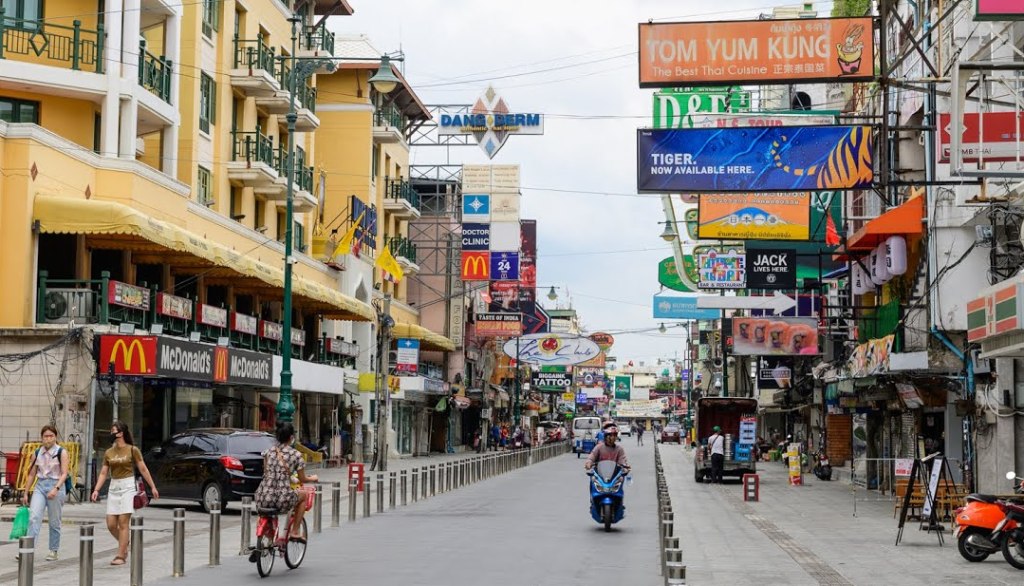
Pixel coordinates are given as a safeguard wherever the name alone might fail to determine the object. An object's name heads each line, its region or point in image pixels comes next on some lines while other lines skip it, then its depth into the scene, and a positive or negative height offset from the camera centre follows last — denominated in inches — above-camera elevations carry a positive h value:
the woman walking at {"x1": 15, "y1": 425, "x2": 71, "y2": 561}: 669.3 -39.5
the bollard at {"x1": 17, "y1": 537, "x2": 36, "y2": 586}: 450.6 -52.6
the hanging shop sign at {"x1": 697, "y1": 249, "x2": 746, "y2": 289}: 1899.6 +188.0
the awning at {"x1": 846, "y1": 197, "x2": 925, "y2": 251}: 1156.5 +159.6
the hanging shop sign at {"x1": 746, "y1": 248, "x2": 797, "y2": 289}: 1595.7 +158.8
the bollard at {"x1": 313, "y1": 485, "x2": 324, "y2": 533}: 848.3 -68.0
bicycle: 594.5 -62.2
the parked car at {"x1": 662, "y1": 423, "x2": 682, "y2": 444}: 4660.4 -102.6
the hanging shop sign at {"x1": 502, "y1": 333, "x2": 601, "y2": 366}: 2532.0 +100.7
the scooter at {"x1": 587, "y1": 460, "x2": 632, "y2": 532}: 895.7 -58.7
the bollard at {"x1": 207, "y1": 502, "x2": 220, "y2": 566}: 654.5 -64.3
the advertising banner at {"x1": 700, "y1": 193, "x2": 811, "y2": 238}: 1398.9 +194.9
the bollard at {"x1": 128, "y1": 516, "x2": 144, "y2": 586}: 547.8 -60.8
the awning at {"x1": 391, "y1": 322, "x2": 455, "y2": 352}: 2578.7 +129.0
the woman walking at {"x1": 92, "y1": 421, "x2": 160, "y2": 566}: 642.8 -38.2
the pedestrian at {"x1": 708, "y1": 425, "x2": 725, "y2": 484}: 1692.9 -58.2
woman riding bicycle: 601.9 -35.5
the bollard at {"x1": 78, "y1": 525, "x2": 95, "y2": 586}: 504.1 -58.5
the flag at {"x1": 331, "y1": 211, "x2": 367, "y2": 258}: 1948.8 +226.7
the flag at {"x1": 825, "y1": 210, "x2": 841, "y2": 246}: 1566.2 +197.0
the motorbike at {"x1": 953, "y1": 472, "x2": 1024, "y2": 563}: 721.6 -64.1
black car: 1019.9 -47.9
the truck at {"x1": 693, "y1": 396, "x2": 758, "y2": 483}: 1882.4 -14.5
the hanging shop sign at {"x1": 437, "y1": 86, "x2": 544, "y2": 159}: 2107.5 +442.0
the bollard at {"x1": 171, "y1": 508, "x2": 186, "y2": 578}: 599.8 -65.1
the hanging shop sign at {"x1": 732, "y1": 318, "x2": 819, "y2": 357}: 1772.9 +90.0
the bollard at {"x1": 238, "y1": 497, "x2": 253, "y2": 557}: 695.1 -64.7
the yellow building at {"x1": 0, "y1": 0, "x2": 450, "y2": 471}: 1154.0 +189.4
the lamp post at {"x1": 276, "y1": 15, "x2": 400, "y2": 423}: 1290.4 +199.6
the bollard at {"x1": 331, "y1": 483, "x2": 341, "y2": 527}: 921.1 -69.9
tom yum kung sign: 942.4 +245.1
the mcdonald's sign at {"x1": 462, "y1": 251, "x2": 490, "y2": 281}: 2647.6 +267.1
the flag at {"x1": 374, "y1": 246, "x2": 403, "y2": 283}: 1964.8 +201.3
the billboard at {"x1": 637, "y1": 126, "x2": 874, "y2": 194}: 949.8 +171.8
